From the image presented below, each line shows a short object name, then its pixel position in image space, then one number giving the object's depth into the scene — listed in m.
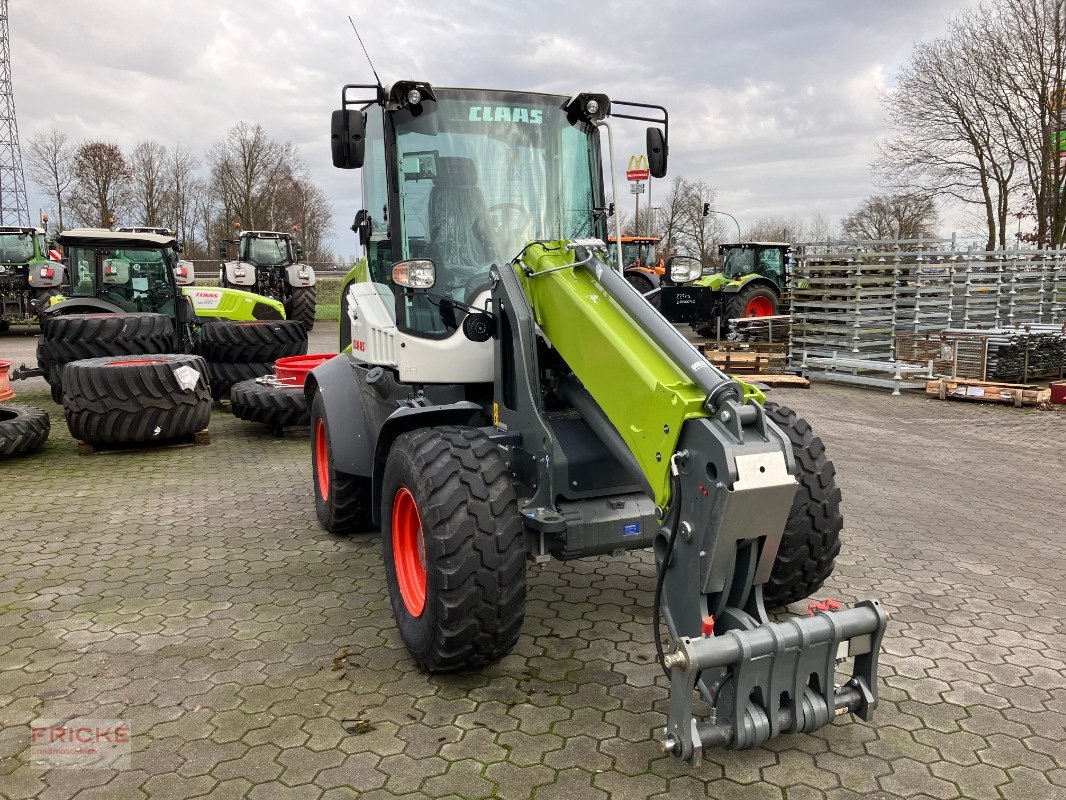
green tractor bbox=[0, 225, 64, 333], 19.88
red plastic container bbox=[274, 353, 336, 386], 9.35
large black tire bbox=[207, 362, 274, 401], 10.75
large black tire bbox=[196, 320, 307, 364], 10.63
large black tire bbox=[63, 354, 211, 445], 7.95
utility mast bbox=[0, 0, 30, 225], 41.22
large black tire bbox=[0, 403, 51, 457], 7.78
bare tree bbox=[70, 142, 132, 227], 39.91
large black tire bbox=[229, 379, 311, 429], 8.84
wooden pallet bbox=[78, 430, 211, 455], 8.23
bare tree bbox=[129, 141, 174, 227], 41.94
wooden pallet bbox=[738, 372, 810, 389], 13.27
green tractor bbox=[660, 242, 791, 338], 19.81
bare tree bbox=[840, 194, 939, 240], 49.59
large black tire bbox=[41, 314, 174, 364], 9.45
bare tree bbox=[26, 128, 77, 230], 41.50
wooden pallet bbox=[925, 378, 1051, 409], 11.28
